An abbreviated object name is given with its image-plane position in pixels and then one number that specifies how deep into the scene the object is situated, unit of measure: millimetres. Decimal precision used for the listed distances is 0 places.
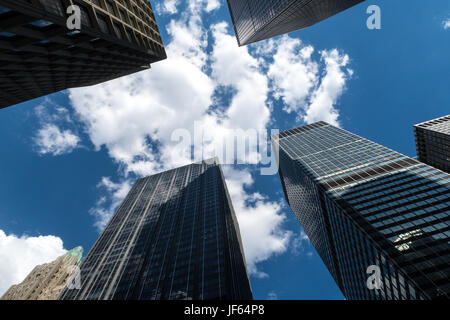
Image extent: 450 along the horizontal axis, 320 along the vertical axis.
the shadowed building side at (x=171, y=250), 68312
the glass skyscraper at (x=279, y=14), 71000
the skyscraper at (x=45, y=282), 97438
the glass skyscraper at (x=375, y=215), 43719
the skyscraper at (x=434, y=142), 114438
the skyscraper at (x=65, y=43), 16719
